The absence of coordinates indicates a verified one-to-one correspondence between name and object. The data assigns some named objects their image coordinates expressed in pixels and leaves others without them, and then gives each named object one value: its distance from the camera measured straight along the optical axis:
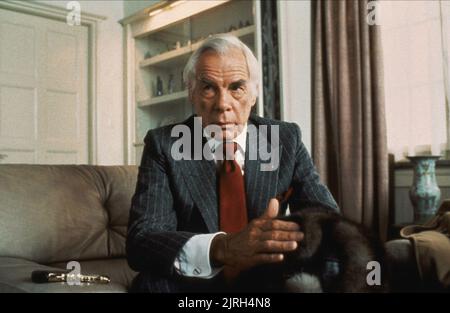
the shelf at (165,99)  3.51
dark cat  0.66
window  2.21
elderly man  0.82
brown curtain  2.34
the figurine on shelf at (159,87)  3.89
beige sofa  1.16
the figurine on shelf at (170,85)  3.80
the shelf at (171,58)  3.41
